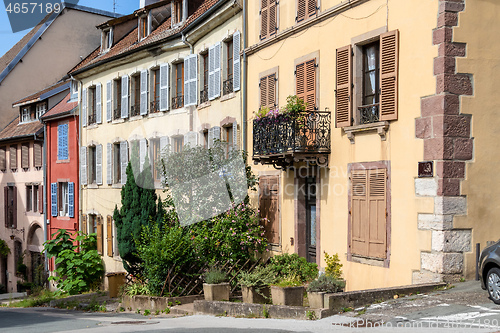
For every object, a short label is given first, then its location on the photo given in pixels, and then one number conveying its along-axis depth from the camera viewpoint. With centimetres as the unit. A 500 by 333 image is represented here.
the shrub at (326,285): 1109
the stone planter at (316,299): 1084
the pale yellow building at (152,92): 1952
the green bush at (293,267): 1466
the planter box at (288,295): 1196
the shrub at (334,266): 1370
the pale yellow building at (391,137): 1132
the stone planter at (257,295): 1321
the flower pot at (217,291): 1388
